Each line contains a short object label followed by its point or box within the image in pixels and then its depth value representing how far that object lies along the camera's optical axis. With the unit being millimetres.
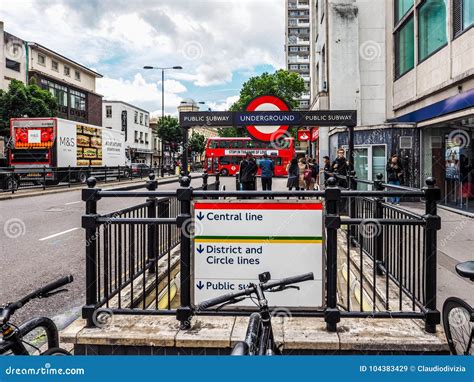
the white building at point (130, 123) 65688
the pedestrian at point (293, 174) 17750
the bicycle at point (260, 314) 2076
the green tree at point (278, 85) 57281
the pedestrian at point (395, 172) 15336
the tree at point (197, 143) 94662
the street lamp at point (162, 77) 30653
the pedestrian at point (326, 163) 17403
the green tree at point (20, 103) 34438
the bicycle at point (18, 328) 2225
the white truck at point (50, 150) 24625
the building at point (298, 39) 99312
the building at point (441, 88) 13836
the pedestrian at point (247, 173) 14047
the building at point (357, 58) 24656
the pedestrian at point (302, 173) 18680
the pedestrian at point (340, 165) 12750
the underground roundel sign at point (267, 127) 4414
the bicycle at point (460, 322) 3162
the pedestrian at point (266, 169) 16734
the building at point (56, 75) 41750
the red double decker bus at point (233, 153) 38875
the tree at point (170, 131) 64244
